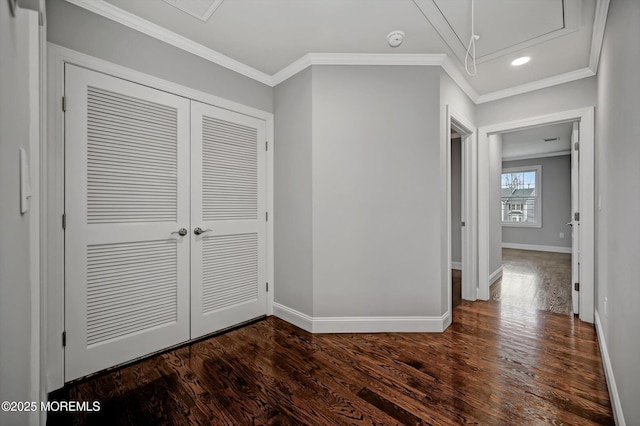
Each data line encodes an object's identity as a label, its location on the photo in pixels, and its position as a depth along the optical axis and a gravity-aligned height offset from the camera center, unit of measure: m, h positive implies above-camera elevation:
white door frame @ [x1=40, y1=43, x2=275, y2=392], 1.69 +0.02
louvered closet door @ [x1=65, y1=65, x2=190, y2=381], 1.82 -0.06
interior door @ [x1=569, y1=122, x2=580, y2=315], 2.90 -0.09
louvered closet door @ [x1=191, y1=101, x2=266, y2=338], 2.41 -0.06
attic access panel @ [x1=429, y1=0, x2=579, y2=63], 1.92 +1.41
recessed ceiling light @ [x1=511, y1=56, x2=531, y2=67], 2.58 +1.40
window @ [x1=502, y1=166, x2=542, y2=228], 7.33 +0.41
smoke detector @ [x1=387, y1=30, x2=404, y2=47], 2.19 +1.38
